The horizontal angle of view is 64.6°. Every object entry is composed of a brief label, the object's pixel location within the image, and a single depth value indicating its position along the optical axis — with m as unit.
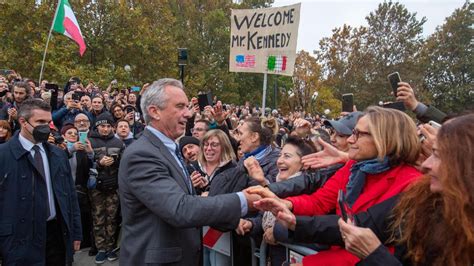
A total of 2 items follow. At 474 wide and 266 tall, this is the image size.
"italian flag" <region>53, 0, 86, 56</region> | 11.66
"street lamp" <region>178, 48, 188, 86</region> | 6.84
